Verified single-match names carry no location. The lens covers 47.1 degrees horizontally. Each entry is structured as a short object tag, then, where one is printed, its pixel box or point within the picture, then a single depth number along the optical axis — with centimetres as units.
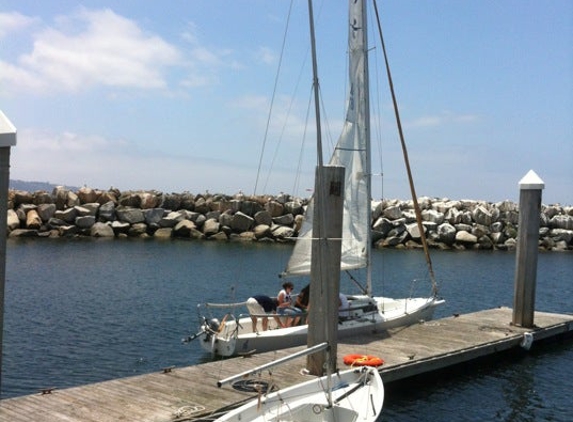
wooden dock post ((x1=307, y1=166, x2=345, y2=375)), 1339
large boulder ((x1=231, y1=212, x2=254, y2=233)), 6187
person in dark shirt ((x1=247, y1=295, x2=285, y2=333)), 1838
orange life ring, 1484
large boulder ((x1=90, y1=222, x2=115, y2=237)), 5828
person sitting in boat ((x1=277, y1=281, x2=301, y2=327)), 1852
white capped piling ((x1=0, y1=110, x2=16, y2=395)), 794
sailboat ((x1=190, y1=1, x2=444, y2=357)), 1920
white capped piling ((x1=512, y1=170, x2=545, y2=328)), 2122
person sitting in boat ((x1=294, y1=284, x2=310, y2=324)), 1900
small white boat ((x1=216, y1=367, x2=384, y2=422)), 1087
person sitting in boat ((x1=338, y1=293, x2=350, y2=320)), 1900
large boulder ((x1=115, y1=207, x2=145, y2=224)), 6053
